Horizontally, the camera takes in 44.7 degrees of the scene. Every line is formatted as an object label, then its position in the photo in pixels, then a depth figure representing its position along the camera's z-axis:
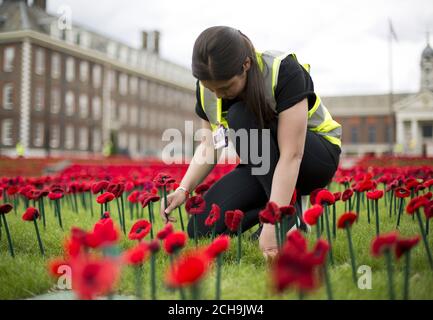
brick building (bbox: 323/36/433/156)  46.56
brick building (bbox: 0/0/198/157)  27.23
